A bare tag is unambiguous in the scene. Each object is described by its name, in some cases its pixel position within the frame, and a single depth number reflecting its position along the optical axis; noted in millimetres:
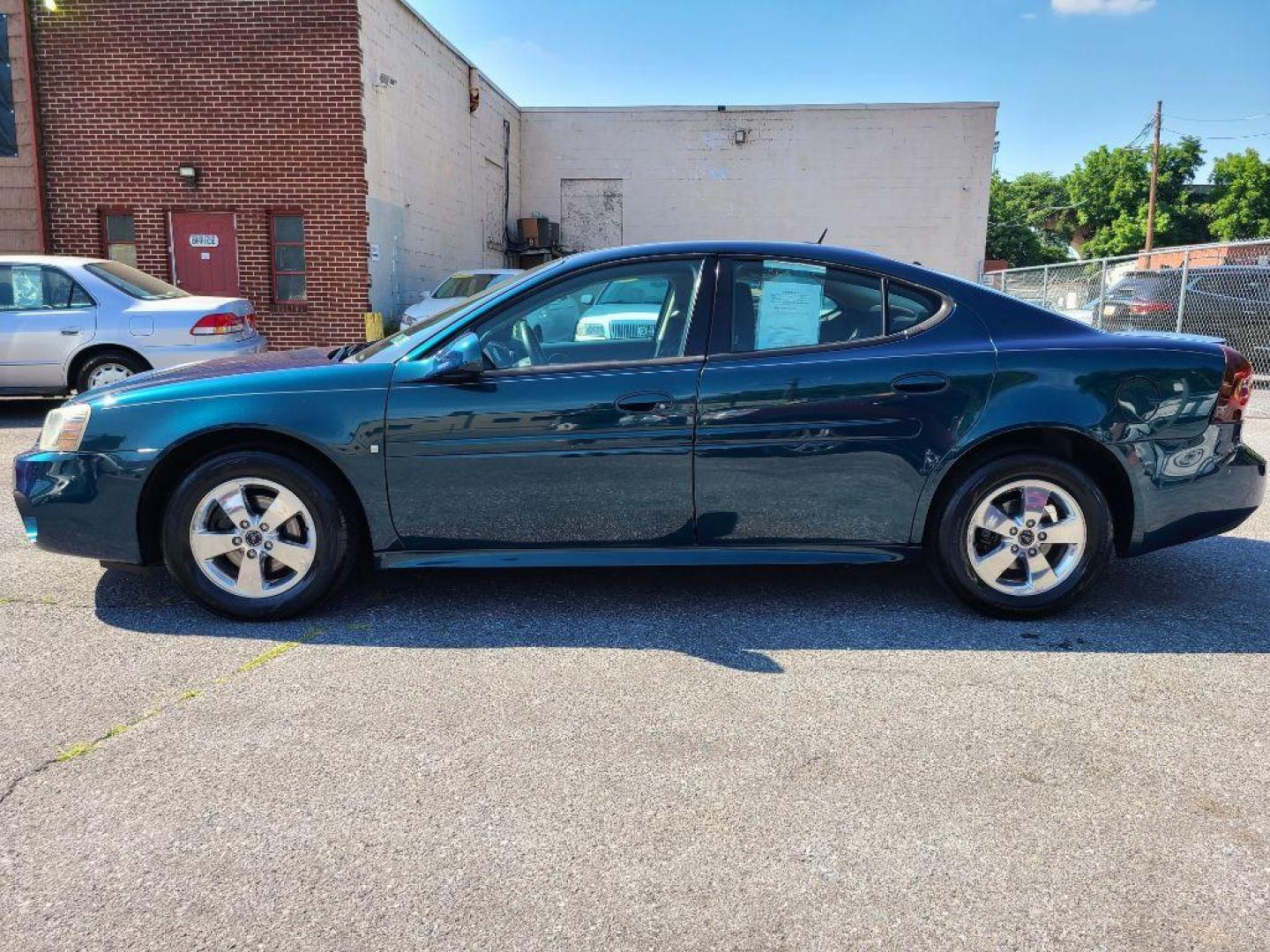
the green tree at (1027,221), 71500
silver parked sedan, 9164
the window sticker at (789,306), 3986
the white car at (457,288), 13594
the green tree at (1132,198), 59906
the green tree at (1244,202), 54750
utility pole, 46031
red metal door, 14648
